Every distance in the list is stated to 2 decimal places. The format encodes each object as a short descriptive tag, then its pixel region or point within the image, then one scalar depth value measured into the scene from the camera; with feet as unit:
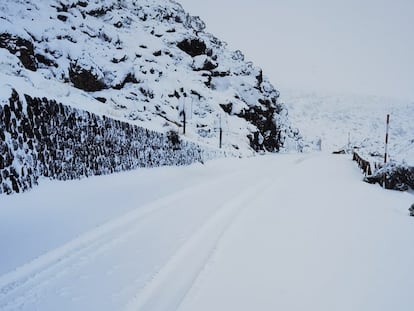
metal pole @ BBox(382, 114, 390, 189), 41.22
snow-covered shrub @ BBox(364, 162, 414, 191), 39.75
